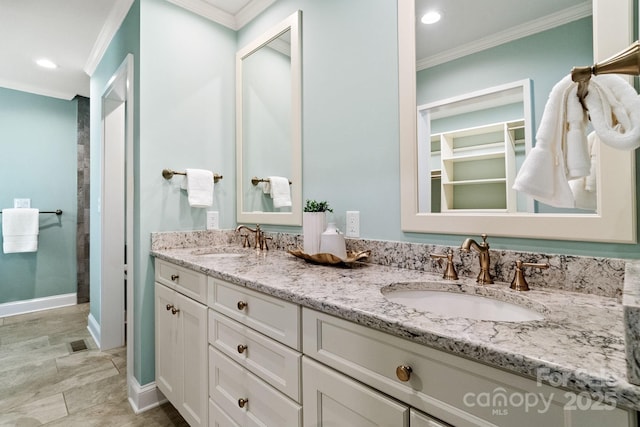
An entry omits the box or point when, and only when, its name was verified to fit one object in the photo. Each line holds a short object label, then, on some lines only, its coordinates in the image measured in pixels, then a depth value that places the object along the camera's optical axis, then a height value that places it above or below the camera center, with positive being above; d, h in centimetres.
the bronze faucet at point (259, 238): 191 -13
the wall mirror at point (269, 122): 175 +62
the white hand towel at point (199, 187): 190 +20
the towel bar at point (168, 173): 185 +28
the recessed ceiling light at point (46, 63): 275 +146
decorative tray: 128 -18
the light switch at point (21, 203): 327 +18
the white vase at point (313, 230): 143 -6
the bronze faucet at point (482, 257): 97 -14
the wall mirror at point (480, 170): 82 +15
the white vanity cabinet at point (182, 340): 135 -61
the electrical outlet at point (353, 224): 142 -4
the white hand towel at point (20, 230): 312 -11
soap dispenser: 131 -12
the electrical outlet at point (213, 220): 206 -2
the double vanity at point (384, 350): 48 -29
